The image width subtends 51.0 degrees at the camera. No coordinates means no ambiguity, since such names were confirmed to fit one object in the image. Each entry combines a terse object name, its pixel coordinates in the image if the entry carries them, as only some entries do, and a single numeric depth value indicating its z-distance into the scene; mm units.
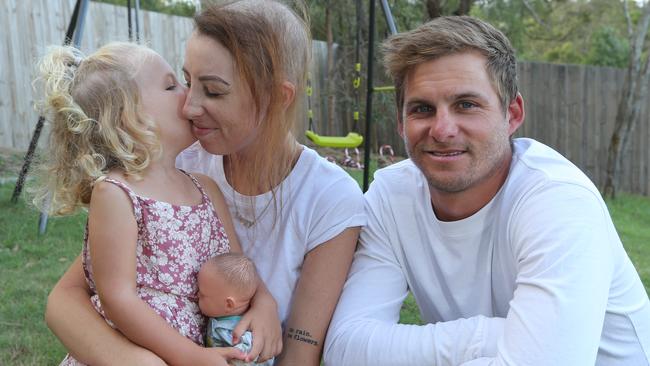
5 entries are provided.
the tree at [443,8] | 10500
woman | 2070
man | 1771
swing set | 4855
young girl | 1848
